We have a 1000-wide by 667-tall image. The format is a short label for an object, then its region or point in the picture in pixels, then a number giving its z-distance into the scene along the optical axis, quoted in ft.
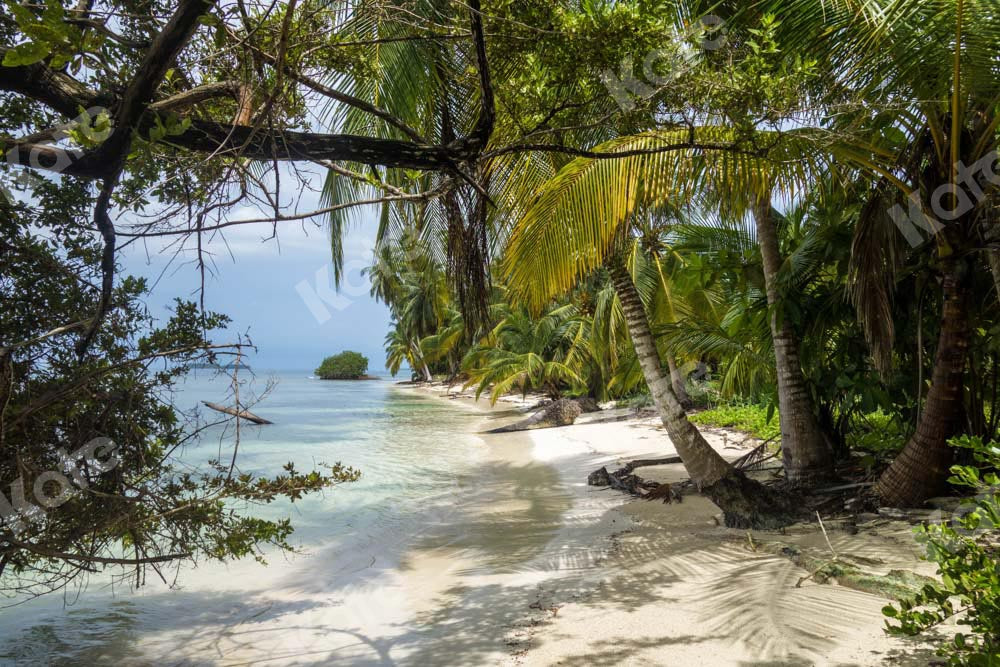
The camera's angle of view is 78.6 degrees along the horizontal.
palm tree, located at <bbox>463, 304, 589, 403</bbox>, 64.13
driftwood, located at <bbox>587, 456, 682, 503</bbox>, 21.49
